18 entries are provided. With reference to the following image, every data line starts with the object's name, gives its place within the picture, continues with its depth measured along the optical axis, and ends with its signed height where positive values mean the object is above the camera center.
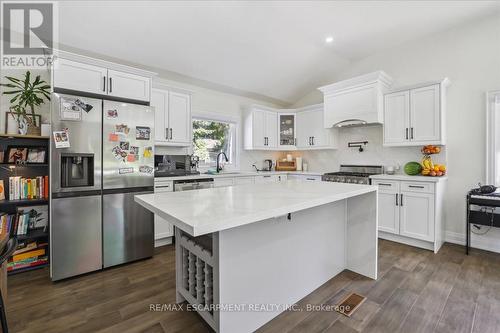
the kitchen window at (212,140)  4.26 +0.49
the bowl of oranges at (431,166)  3.21 +0.00
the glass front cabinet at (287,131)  5.02 +0.75
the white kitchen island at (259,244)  1.39 -0.62
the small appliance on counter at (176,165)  3.47 +0.01
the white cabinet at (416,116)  3.15 +0.72
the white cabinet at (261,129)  4.63 +0.76
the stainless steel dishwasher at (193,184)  3.23 -0.26
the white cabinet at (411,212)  3.03 -0.63
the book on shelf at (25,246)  2.52 -0.89
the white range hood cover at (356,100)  3.61 +1.09
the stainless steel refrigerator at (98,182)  2.28 -0.18
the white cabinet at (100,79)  2.35 +0.95
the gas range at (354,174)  3.63 -0.14
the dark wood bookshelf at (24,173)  2.49 -0.09
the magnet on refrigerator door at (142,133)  2.71 +0.39
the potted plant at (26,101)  2.49 +0.71
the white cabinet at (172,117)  3.37 +0.73
